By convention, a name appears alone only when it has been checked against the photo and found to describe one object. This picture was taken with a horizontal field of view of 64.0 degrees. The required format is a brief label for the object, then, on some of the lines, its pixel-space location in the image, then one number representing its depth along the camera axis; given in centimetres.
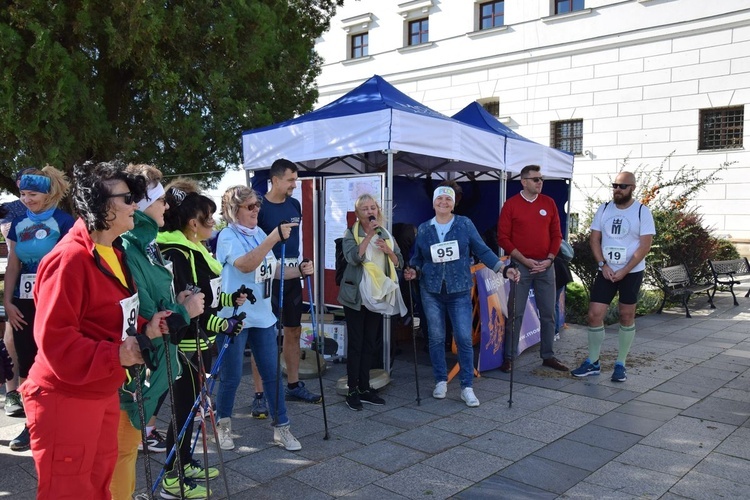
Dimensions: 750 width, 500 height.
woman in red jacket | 197
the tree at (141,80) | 718
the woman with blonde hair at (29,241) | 409
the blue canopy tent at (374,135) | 550
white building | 1584
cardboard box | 633
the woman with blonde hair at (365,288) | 473
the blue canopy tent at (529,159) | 720
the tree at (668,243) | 1019
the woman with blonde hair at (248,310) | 376
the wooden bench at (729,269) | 1083
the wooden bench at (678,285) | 972
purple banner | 592
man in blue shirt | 466
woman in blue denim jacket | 500
